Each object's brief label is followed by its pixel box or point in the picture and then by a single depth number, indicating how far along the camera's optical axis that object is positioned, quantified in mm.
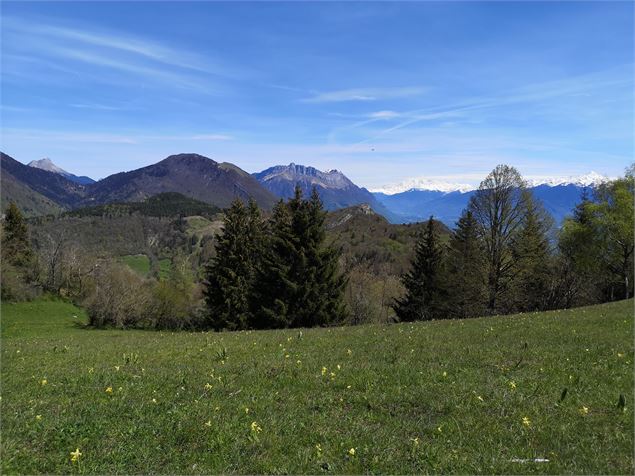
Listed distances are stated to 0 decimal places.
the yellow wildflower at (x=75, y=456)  5888
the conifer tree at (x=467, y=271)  43344
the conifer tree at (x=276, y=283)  42406
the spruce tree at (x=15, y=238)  70744
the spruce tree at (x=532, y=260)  41250
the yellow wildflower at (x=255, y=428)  6982
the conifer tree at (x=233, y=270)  46406
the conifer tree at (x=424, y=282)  52031
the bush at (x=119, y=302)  59500
